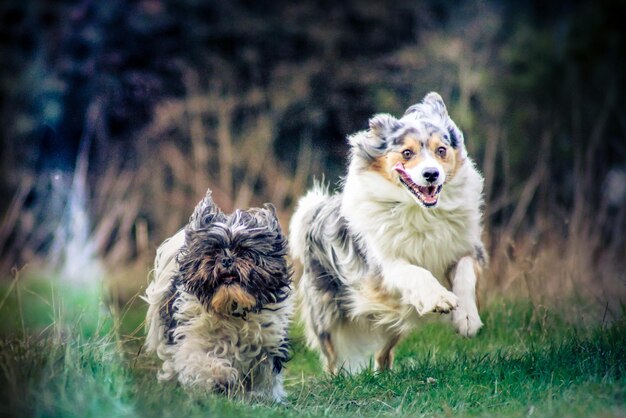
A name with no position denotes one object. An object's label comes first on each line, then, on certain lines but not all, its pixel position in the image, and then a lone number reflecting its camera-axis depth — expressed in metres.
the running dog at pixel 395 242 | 11.32
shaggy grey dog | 10.25
